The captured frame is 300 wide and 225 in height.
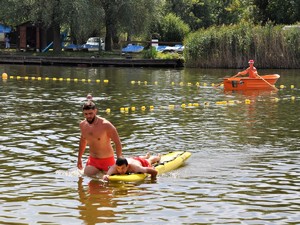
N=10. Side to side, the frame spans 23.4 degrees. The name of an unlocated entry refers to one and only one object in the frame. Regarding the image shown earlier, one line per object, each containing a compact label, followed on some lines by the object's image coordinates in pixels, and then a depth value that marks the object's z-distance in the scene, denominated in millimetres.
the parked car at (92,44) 68438
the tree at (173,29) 76312
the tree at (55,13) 59469
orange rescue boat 35781
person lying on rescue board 14539
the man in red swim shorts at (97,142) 14617
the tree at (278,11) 67188
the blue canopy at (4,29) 78188
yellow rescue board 14594
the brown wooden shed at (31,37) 67375
